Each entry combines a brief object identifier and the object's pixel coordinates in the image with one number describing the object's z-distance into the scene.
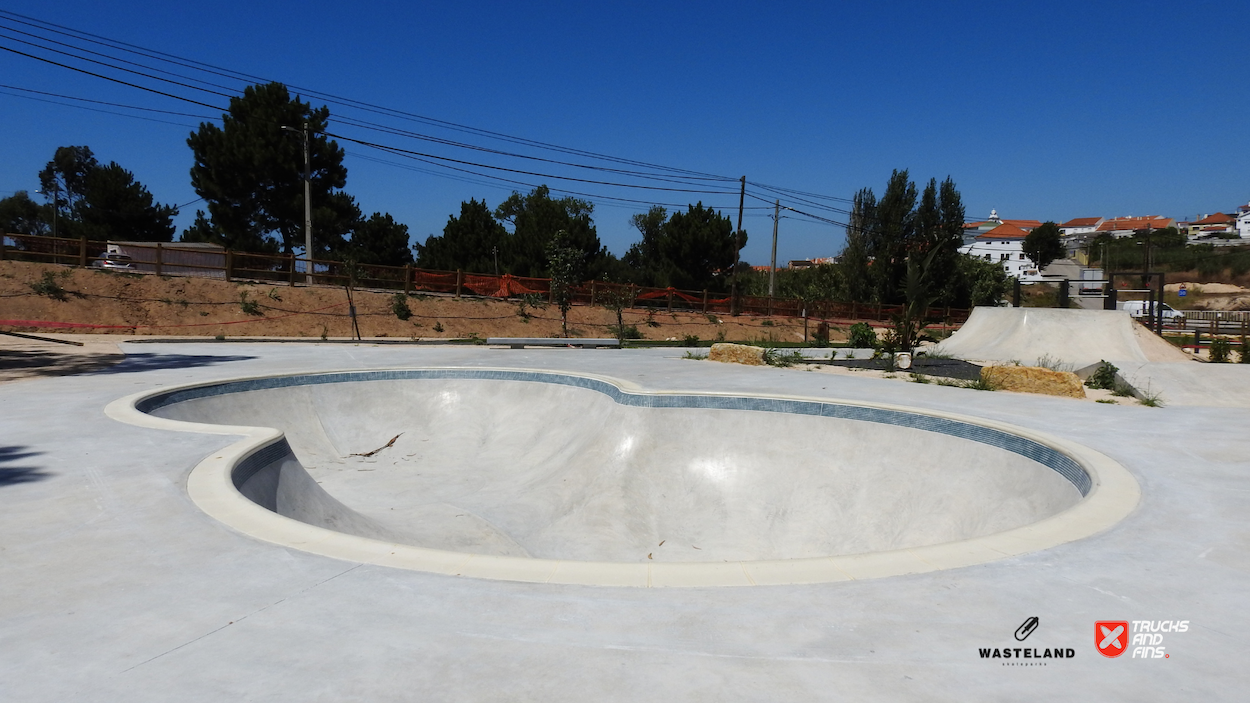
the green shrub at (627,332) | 27.94
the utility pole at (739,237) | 44.00
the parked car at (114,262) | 25.61
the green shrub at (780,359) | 15.72
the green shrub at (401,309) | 28.25
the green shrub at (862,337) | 20.62
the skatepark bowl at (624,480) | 4.51
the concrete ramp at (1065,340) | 15.62
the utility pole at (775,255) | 44.21
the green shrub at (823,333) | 28.73
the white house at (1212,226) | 141.84
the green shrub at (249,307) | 25.86
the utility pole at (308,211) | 31.18
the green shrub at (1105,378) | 12.35
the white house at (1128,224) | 143.00
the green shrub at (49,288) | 23.23
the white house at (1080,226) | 166.75
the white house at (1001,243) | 129.12
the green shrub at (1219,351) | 15.03
